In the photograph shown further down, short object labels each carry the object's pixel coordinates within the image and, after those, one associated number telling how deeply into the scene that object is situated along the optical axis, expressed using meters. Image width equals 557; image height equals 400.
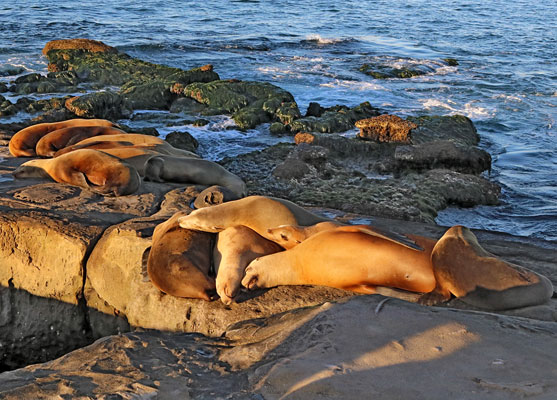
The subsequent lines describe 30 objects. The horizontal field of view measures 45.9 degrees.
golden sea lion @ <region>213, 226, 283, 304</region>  4.61
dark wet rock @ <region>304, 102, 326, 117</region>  13.44
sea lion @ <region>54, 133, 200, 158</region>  7.48
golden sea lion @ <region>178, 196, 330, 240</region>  4.92
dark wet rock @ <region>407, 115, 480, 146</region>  11.48
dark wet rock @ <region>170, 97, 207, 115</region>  13.78
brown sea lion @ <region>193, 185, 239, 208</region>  5.87
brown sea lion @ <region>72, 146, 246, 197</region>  7.02
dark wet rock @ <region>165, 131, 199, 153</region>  10.65
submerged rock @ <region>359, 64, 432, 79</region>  18.45
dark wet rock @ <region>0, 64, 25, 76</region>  16.88
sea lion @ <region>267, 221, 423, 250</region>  4.73
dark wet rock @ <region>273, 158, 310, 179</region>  8.97
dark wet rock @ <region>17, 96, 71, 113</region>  13.16
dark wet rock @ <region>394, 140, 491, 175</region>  9.83
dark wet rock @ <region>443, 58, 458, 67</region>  20.23
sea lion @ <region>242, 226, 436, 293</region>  4.34
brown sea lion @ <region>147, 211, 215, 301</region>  4.64
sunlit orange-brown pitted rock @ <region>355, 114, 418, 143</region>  10.81
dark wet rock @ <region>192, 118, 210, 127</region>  12.73
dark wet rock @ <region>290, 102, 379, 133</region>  12.32
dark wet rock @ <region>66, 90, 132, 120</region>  12.53
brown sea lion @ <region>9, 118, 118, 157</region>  7.97
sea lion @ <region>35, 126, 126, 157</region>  7.83
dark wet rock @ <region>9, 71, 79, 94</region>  14.89
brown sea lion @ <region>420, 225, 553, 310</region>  4.13
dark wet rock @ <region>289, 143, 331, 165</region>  9.56
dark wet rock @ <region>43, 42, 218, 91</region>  15.53
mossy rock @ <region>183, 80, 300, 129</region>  12.98
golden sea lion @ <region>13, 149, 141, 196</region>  6.39
